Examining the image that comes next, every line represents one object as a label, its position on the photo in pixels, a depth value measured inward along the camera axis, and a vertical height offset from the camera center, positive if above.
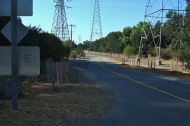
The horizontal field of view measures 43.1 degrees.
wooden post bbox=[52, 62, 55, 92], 10.12 -1.21
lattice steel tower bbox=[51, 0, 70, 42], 50.56 +7.15
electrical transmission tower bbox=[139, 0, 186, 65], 33.57 +5.34
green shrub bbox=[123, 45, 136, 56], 76.31 +0.31
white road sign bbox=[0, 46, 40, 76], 6.46 -0.22
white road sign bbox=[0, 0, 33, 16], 6.44 +1.21
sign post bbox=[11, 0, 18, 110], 6.40 +0.10
